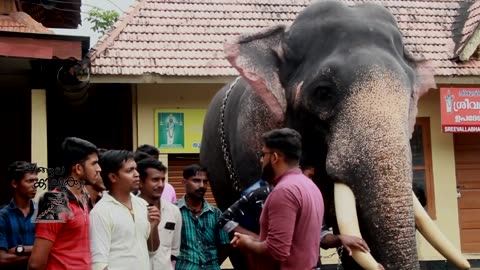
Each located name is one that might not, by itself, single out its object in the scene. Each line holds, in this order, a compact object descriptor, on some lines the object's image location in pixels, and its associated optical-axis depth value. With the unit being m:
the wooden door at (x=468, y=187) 13.39
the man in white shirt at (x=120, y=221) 4.21
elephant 4.45
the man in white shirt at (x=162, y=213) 5.00
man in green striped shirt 5.59
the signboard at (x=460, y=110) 12.69
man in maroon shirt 3.75
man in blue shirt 4.78
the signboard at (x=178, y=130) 12.26
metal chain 6.01
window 13.12
